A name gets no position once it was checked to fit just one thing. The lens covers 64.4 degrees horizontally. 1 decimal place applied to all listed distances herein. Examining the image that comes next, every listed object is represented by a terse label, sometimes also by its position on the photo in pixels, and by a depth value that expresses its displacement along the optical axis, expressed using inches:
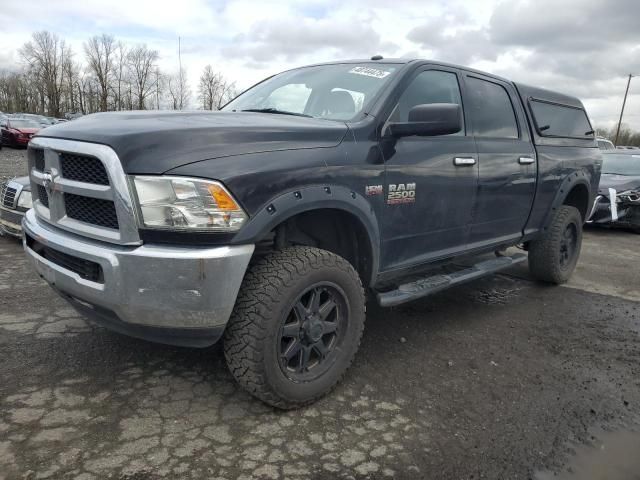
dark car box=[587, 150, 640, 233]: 350.6
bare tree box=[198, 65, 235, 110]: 2043.6
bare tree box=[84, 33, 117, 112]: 2240.9
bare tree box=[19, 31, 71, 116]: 2343.8
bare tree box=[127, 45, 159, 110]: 2306.8
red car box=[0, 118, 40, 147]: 841.5
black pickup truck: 88.0
